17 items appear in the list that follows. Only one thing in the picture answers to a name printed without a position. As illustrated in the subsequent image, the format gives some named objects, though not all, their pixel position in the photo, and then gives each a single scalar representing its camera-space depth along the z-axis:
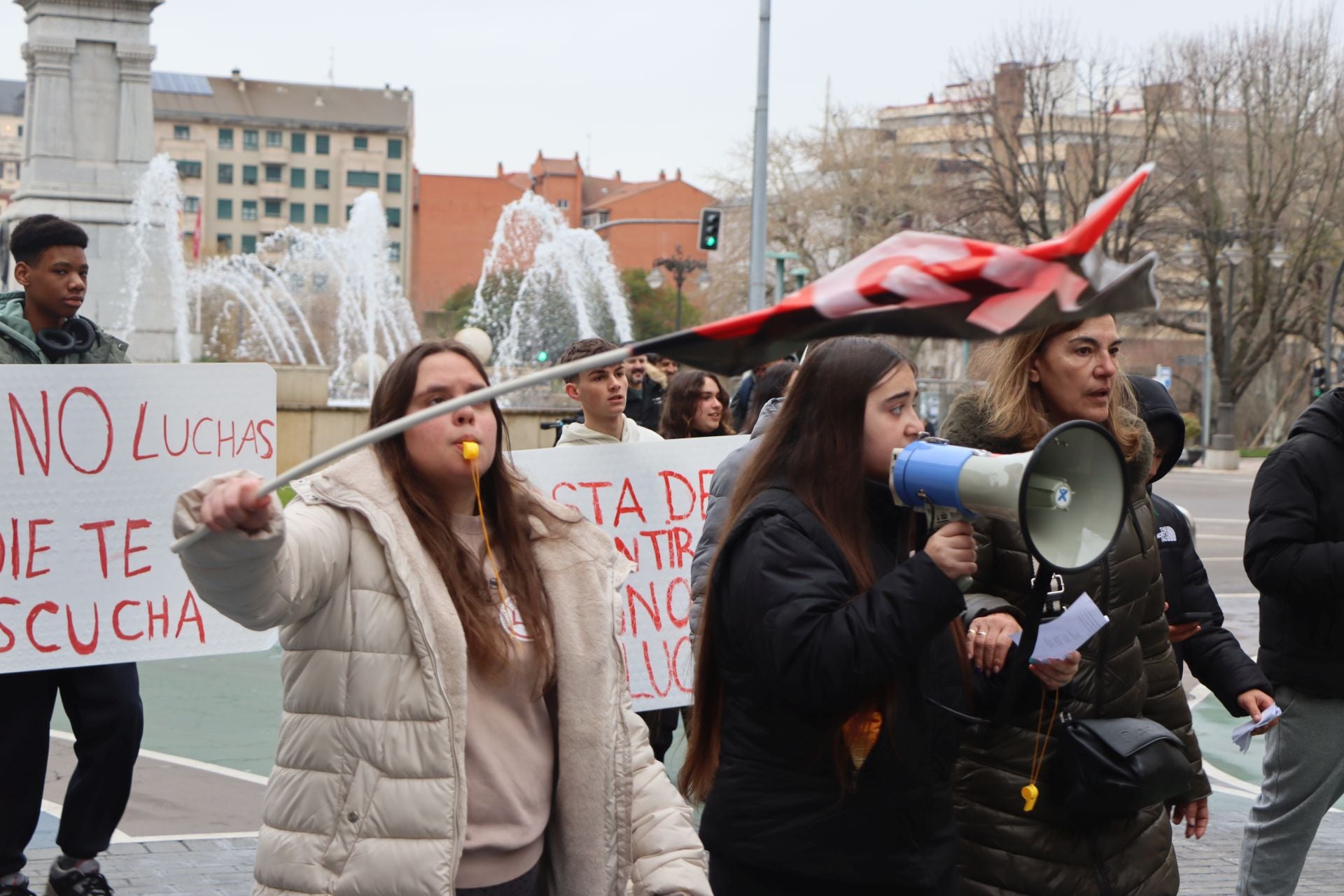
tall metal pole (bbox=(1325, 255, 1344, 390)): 35.53
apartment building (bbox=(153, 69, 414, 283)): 114.19
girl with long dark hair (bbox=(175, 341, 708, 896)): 2.52
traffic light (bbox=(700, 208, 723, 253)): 25.38
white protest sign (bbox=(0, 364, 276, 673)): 4.81
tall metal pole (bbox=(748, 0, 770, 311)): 20.19
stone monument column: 19.34
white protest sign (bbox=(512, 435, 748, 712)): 5.83
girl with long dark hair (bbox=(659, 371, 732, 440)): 7.06
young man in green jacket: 4.60
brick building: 102.94
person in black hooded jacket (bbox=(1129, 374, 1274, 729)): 4.06
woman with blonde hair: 3.16
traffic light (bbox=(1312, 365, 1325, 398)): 36.66
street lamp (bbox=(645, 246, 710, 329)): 47.66
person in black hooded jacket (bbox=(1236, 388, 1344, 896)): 4.39
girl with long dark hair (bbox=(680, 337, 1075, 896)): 2.72
